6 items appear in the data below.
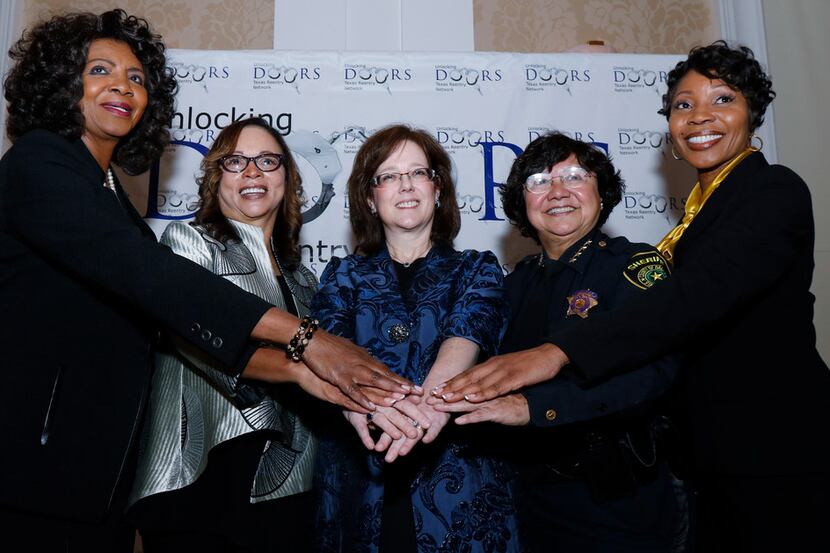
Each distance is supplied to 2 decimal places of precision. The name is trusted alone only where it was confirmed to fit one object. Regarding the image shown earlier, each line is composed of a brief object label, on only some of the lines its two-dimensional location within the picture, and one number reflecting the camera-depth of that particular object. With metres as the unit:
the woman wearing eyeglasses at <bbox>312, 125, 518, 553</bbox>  1.68
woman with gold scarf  1.64
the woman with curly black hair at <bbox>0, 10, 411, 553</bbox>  1.47
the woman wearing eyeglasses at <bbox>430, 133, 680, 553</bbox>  1.67
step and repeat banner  3.14
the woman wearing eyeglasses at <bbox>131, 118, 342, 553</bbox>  1.72
